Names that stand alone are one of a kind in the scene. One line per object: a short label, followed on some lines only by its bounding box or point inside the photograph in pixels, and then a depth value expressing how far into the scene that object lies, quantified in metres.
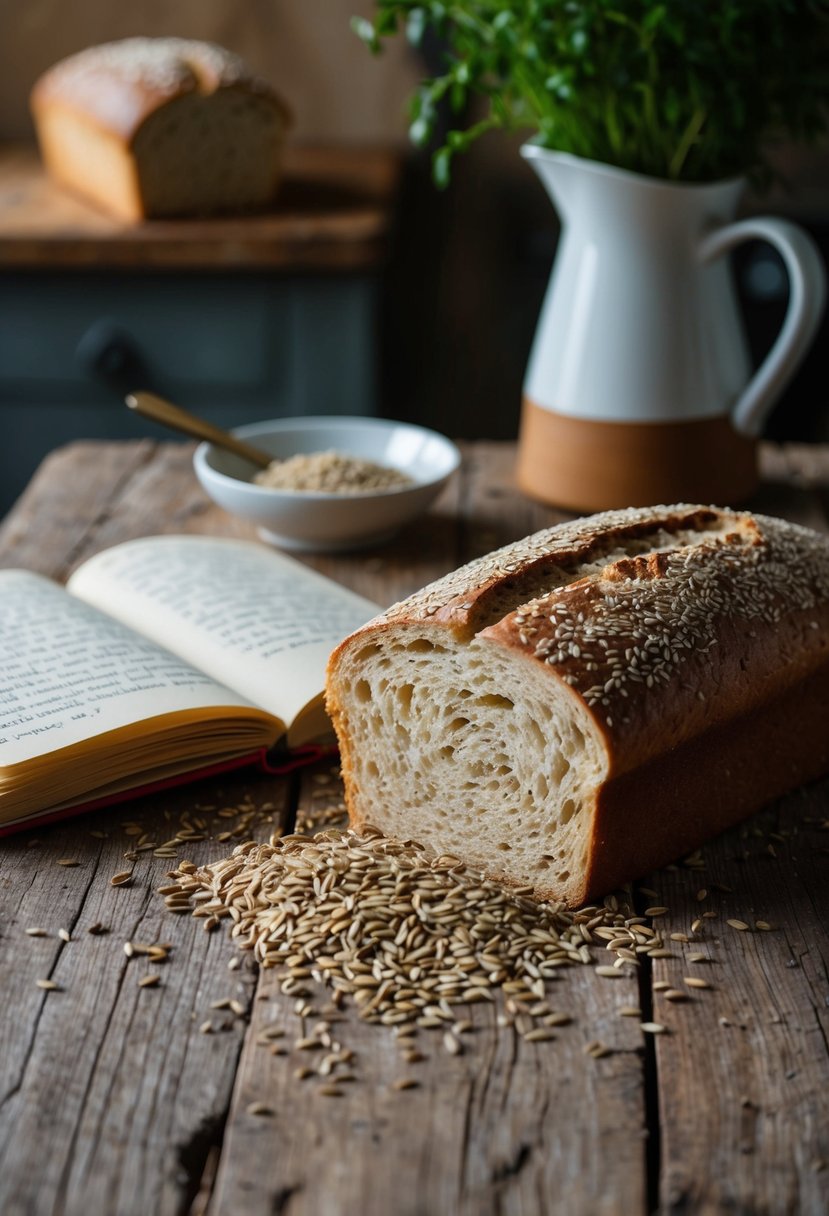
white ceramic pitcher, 1.80
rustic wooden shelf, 2.64
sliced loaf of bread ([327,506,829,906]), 1.11
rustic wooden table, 0.83
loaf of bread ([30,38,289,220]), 2.72
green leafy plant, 1.64
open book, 1.24
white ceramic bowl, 1.79
